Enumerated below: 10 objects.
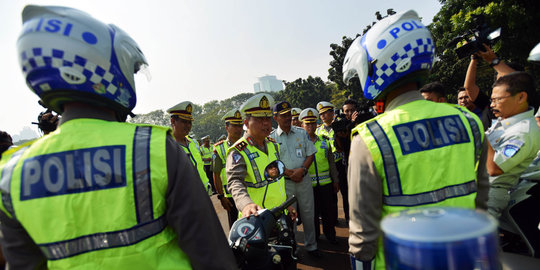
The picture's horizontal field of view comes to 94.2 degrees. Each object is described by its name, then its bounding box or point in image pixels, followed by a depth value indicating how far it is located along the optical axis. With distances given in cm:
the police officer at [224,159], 427
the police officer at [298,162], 376
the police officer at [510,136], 213
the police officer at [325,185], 420
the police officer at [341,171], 492
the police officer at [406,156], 130
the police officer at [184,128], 433
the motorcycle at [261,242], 145
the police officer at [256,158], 277
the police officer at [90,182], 105
